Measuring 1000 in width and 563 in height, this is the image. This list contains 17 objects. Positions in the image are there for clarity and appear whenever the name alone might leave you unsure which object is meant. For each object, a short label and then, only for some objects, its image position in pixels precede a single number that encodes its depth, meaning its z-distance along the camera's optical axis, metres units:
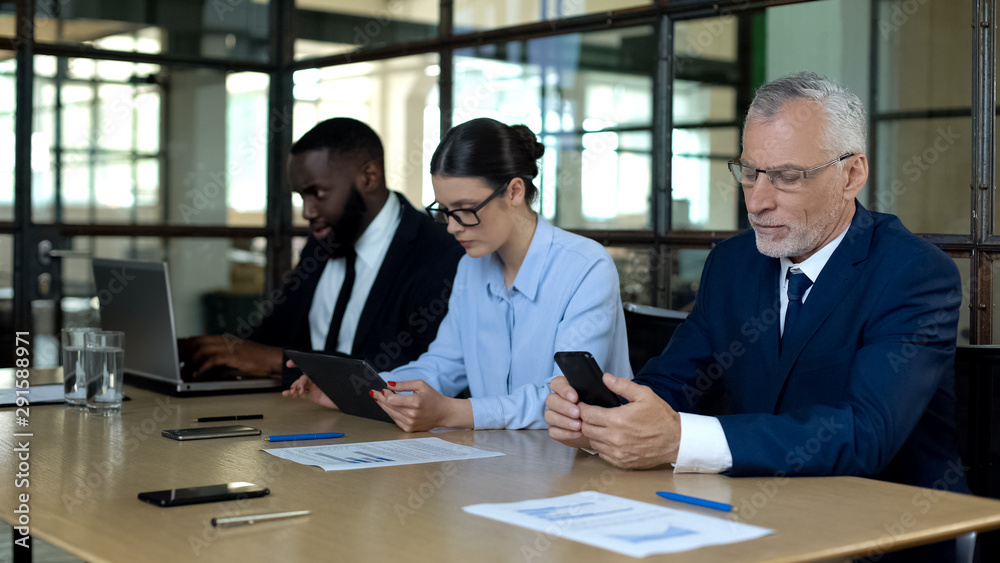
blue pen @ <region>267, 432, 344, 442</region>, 1.89
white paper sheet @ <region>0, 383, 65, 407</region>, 2.36
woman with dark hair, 2.32
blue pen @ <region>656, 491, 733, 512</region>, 1.34
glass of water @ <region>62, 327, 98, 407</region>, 2.25
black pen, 2.12
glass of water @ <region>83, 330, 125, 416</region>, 2.20
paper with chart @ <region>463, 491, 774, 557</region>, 1.17
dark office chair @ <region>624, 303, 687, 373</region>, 2.60
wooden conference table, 1.16
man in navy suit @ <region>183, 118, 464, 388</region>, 2.95
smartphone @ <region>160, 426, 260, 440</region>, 1.90
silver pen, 1.24
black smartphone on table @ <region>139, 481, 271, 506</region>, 1.36
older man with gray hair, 1.59
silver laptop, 2.45
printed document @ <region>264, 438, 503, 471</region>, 1.66
